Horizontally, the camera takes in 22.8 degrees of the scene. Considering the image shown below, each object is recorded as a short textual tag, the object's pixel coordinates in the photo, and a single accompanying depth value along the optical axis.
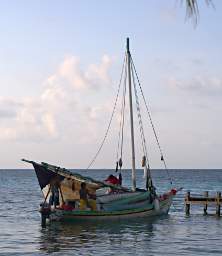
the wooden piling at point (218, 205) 41.03
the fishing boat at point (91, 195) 34.25
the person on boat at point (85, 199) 34.75
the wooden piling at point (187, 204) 42.16
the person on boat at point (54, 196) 34.59
